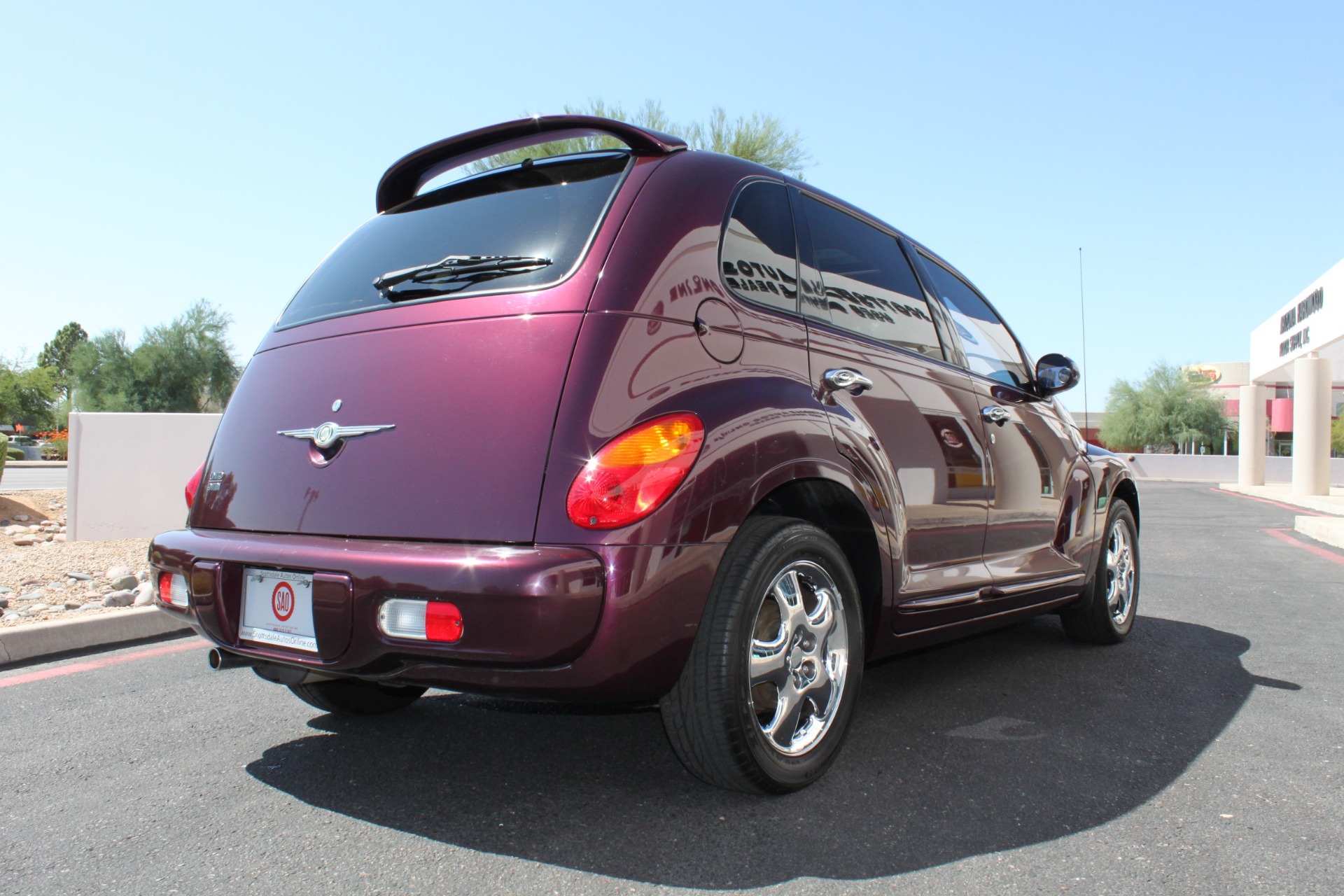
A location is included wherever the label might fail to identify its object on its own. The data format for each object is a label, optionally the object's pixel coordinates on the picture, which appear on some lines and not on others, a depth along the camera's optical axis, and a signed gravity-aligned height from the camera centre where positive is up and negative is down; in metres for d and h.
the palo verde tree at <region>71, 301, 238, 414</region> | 40.50 +3.43
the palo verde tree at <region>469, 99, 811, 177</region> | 23.00 +7.37
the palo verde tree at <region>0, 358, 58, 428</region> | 58.00 +3.46
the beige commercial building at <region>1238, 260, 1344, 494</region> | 20.95 +2.35
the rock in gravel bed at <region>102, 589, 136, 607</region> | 5.64 -0.88
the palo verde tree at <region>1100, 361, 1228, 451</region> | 60.75 +2.28
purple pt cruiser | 2.18 -0.04
